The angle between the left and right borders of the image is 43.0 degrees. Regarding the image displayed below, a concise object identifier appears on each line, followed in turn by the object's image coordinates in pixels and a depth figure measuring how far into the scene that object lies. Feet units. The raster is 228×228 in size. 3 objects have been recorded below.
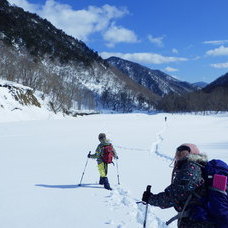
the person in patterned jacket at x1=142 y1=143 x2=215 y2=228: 9.91
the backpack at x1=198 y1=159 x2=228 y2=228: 9.27
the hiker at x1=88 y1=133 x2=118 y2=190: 27.30
